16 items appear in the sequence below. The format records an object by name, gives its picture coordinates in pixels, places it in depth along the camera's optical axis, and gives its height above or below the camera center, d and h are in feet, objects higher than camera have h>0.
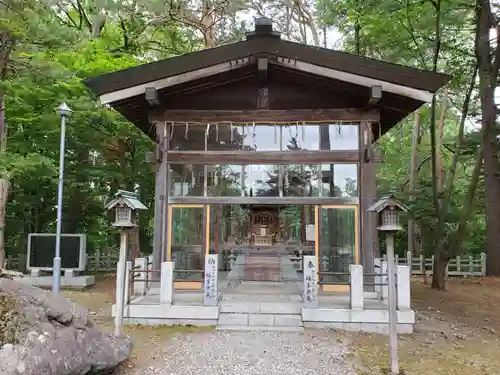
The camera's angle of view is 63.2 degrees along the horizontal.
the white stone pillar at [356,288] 23.13 -3.22
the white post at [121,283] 19.49 -2.67
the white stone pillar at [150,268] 28.65 -2.76
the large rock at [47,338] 11.66 -3.45
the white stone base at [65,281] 41.50 -5.43
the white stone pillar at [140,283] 26.85 -3.61
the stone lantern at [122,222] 19.24 +0.33
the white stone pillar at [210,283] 23.72 -3.10
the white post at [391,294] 17.38 -2.73
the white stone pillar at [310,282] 23.31 -2.97
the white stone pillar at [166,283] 23.93 -3.15
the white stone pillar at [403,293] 23.09 -3.48
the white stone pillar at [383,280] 25.87 -3.13
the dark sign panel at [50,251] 43.39 -2.45
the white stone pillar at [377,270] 26.62 -2.56
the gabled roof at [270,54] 25.76 +10.70
